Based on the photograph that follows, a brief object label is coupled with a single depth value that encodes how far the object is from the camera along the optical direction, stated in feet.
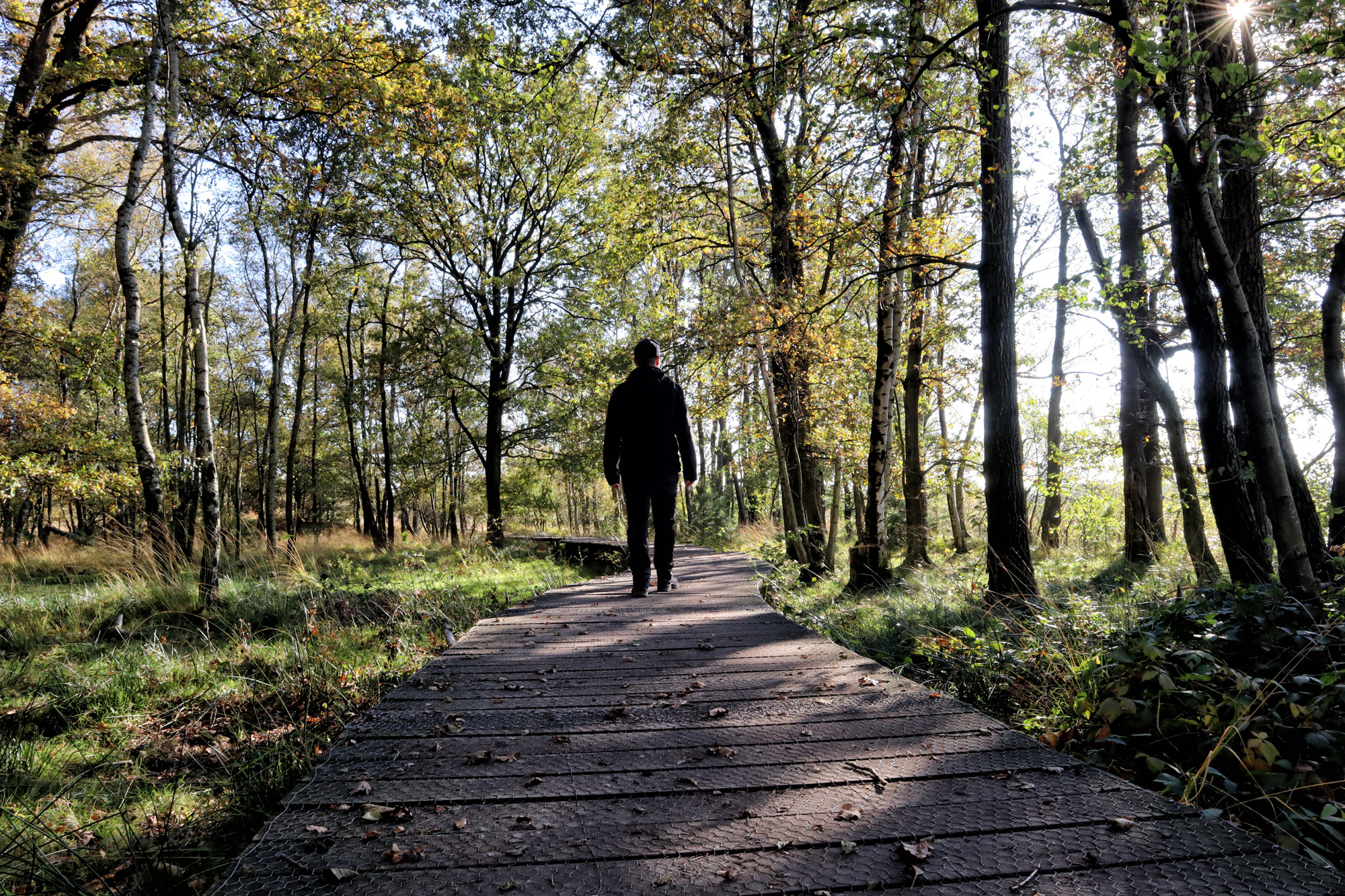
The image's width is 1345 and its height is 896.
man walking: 19.47
